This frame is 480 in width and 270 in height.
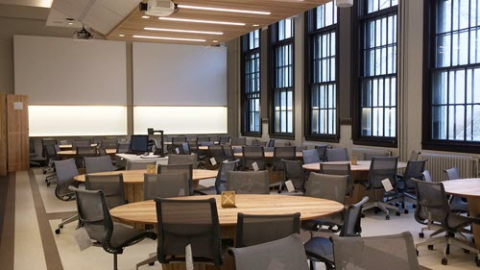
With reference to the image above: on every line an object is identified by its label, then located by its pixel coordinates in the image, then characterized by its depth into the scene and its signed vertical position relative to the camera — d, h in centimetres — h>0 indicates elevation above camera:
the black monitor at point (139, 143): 988 -44
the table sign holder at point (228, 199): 427 -68
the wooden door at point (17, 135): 1409 -38
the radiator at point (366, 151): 1046 -69
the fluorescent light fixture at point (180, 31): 1025 +192
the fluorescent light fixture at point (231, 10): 817 +191
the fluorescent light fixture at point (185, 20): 905 +190
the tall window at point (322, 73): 1277 +126
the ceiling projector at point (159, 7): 760 +177
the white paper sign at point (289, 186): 582 -78
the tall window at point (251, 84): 1700 +129
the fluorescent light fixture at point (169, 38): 1124 +193
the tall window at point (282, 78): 1484 +132
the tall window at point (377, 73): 1077 +106
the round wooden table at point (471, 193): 503 -75
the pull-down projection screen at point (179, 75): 1678 +162
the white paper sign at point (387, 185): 673 -89
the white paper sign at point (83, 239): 400 -97
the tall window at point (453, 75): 885 +83
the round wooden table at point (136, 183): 635 -79
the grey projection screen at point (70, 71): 1553 +166
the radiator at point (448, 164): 836 -80
